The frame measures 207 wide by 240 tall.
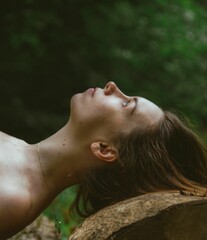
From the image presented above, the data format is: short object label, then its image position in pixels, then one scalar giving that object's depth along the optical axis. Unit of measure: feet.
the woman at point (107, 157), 10.15
